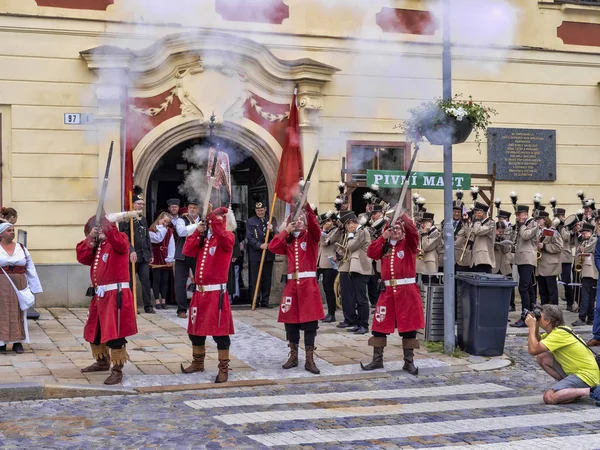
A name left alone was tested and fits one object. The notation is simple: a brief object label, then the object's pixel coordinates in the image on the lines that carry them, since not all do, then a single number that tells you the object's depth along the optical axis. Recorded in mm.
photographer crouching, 7906
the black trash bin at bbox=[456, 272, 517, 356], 10352
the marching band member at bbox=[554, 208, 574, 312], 14578
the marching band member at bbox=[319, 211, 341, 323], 13055
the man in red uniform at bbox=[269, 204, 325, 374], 9523
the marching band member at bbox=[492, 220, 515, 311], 13641
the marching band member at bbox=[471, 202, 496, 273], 12859
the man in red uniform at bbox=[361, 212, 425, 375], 9398
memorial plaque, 15805
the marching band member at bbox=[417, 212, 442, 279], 12977
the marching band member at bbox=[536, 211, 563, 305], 13547
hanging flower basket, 10344
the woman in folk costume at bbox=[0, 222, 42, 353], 10055
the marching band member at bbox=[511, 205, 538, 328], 13258
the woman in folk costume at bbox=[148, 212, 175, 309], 13891
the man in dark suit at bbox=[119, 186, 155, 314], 13320
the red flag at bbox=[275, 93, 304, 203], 14219
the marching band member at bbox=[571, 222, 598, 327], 12961
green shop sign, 14023
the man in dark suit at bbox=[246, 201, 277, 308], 14225
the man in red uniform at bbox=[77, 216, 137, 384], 8688
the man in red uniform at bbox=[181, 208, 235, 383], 8898
